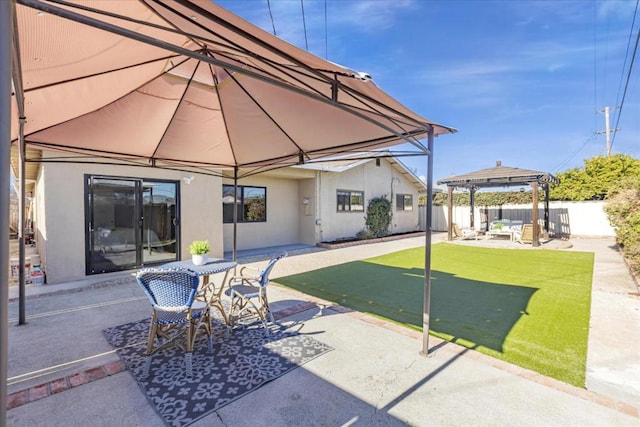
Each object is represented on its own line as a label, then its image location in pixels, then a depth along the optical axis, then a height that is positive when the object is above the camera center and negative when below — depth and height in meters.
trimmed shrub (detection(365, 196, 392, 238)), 15.52 -0.39
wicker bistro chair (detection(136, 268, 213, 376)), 3.19 -0.97
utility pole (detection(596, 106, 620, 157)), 21.34 +5.50
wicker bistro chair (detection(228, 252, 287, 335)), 4.31 -1.25
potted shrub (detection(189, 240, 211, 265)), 4.86 -0.70
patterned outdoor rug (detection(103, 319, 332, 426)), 2.73 -1.69
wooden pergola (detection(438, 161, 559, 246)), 12.79 +1.29
